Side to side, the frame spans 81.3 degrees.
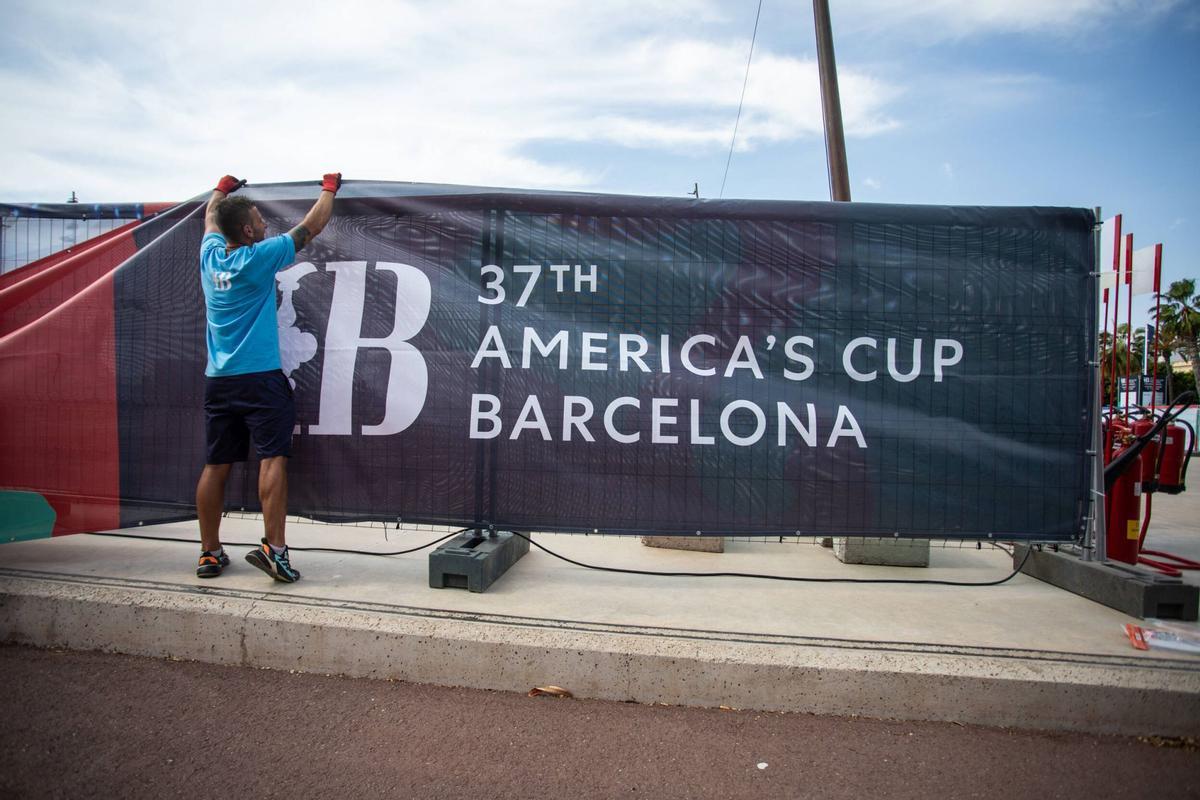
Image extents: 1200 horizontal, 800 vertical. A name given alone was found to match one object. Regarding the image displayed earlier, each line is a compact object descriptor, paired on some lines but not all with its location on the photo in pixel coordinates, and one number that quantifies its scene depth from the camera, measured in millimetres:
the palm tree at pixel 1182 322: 49956
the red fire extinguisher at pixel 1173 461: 4547
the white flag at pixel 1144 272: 3863
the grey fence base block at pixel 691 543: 4531
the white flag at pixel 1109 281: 3676
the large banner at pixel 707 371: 3574
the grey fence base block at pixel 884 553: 4273
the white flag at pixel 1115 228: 3566
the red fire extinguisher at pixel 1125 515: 4184
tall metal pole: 7051
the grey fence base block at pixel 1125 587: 3111
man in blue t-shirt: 3357
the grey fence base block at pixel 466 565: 3320
